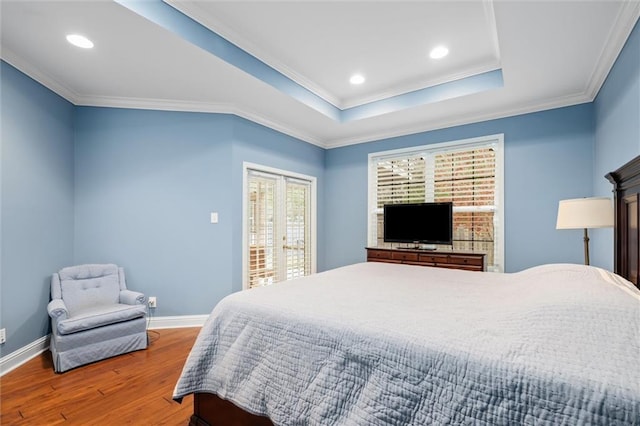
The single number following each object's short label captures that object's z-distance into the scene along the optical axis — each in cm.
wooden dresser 336
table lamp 212
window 368
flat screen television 376
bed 80
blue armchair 235
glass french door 384
